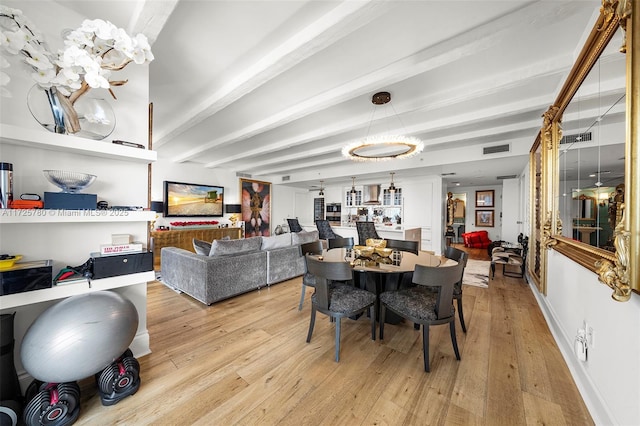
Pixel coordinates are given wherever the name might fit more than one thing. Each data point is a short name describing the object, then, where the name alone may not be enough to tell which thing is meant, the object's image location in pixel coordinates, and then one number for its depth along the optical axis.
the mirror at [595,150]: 1.16
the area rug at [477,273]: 3.97
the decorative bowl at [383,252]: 2.55
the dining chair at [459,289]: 2.16
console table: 5.47
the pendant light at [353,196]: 8.05
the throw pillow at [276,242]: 3.68
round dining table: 2.14
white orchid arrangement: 1.23
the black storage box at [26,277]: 1.25
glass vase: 1.46
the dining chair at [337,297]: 1.88
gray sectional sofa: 2.98
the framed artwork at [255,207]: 7.96
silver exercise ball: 1.19
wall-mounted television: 6.25
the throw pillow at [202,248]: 3.25
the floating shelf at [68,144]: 1.31
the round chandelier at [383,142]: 2.81
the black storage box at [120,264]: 1.57
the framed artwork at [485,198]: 8.53
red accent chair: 7.90
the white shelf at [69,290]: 1.27
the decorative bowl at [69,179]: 1.48
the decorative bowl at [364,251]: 2.59
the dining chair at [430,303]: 1.74
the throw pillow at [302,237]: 4.15
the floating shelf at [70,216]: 1.27
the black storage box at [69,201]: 1.42
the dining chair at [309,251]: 2.70
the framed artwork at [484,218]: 8.52
